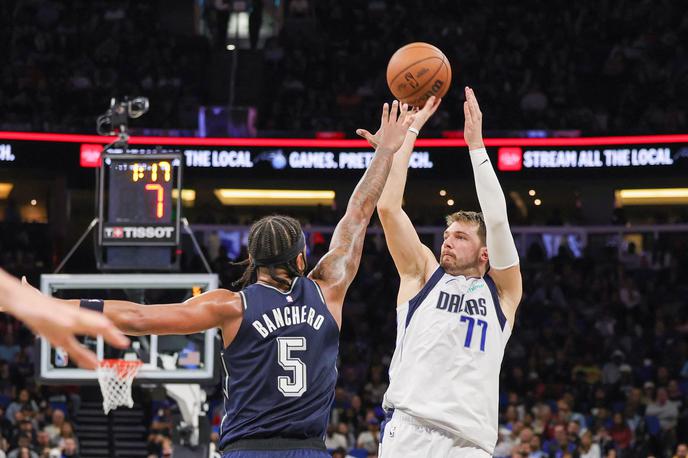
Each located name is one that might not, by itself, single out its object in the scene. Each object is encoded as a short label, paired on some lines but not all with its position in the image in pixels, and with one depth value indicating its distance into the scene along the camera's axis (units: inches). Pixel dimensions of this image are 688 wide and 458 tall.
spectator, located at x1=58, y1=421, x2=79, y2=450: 607.2
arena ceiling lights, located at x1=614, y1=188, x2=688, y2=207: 951.6
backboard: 448.1
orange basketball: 250.1
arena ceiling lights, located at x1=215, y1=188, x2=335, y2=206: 990.4
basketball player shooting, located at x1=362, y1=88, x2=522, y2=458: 208.1
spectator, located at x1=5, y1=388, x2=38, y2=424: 642.8
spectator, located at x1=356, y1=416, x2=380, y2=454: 608.1
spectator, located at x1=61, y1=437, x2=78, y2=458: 590.2
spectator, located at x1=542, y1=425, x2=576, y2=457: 576.7
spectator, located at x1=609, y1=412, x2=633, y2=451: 631.8
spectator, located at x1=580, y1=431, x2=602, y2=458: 574.3
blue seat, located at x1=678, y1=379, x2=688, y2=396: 690.3
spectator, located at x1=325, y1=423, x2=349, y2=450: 611.8
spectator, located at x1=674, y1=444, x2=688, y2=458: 540.8
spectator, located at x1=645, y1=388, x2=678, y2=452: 659.2
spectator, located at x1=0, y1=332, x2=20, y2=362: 748.0
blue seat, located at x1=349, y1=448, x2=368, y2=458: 593.9
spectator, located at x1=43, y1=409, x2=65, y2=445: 609.3
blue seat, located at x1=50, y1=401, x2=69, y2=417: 683.4
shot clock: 467.8
